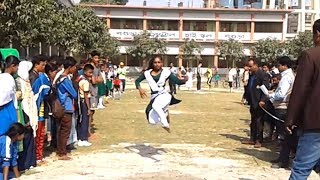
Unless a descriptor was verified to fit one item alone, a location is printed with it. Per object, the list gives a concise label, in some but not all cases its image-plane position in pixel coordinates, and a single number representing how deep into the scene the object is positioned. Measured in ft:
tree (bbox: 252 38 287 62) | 183.52
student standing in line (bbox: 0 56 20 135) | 21.91
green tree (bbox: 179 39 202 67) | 188.44
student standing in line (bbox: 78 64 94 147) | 33.94
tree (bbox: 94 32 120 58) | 130.84
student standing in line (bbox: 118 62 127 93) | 83.67
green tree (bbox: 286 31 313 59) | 178.09
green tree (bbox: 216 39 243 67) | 186.91
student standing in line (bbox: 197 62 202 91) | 110.93
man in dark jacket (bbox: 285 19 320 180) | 17.22
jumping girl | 28.91
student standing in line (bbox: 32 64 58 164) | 26.78
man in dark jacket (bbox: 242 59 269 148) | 34.06
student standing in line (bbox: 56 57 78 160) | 28.71
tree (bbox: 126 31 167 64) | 184.65
